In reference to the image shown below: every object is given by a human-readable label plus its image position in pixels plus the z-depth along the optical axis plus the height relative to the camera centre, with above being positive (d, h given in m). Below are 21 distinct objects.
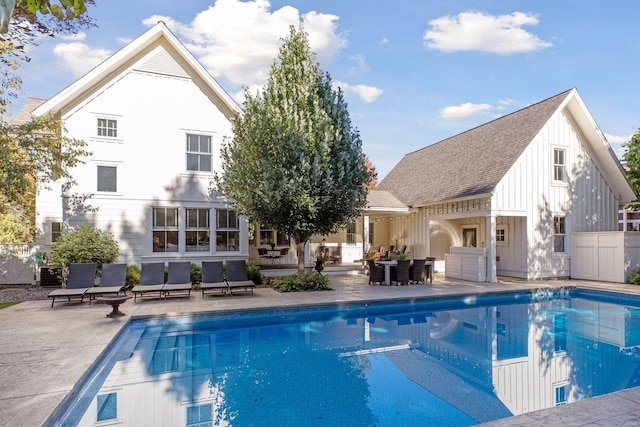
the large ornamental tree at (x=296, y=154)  11.91 +2.16
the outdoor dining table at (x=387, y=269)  14.79 -1.75
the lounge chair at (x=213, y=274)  12.78 -1.65
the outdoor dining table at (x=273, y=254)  17.53 -1.40
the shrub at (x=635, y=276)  14.44 -2.04
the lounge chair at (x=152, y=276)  12.06 -1.61
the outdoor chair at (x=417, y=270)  14.95 -1.82
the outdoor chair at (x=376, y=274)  14.75 -1.93
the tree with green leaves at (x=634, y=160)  16.67 +2.64
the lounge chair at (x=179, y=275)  12.22 -1.62
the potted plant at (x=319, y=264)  15.81 -1.66
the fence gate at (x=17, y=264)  14.81 -1.49
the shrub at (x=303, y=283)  13.38 -2.07
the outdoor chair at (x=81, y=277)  11.48 -1.55
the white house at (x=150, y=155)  14.10 +2.57
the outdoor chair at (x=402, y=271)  14.77 -1.82
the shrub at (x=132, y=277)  13.44 -1.82
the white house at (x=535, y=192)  15.55 +1.25
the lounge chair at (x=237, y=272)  12.83 -1.64
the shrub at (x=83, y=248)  12.54 -0.78
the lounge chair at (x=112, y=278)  11.48 -1.61
